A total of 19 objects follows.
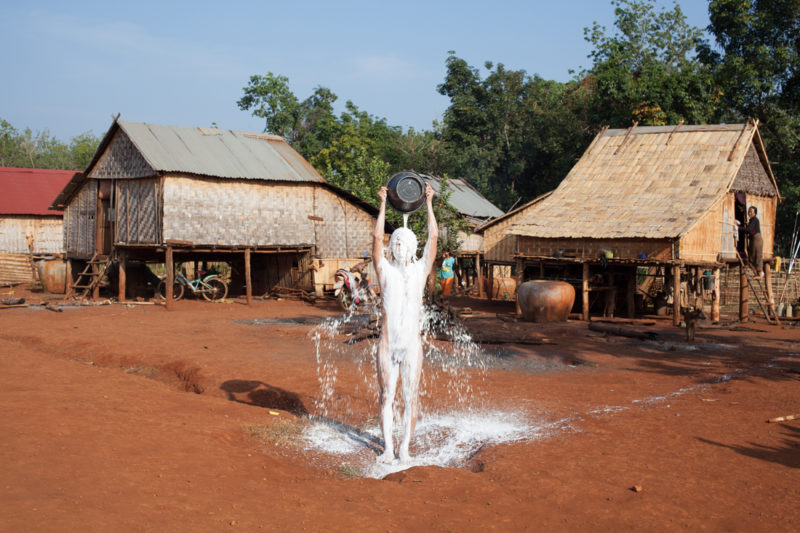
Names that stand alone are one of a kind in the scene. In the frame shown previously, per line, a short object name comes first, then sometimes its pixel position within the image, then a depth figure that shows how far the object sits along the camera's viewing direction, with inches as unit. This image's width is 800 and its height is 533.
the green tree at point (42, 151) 2262.6
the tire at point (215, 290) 925.2
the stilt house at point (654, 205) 711.1
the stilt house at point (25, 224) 1240.2
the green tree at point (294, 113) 1691.7
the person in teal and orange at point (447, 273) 938.7
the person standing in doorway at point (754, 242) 737.6
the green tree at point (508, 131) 1305.4
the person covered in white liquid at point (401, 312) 251.0
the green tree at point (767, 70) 955.3
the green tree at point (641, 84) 1043.3
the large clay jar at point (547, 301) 675.4
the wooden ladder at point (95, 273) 896.9
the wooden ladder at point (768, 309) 741.9
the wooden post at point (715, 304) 731.8
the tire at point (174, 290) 916.6
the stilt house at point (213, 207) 861.8
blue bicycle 911.0
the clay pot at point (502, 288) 1082.7
